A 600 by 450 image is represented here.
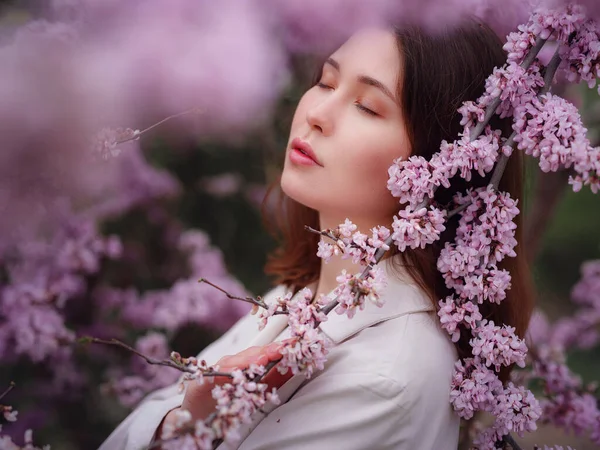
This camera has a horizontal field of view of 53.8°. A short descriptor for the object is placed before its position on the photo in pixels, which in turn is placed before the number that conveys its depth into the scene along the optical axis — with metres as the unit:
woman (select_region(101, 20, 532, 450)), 0.92
